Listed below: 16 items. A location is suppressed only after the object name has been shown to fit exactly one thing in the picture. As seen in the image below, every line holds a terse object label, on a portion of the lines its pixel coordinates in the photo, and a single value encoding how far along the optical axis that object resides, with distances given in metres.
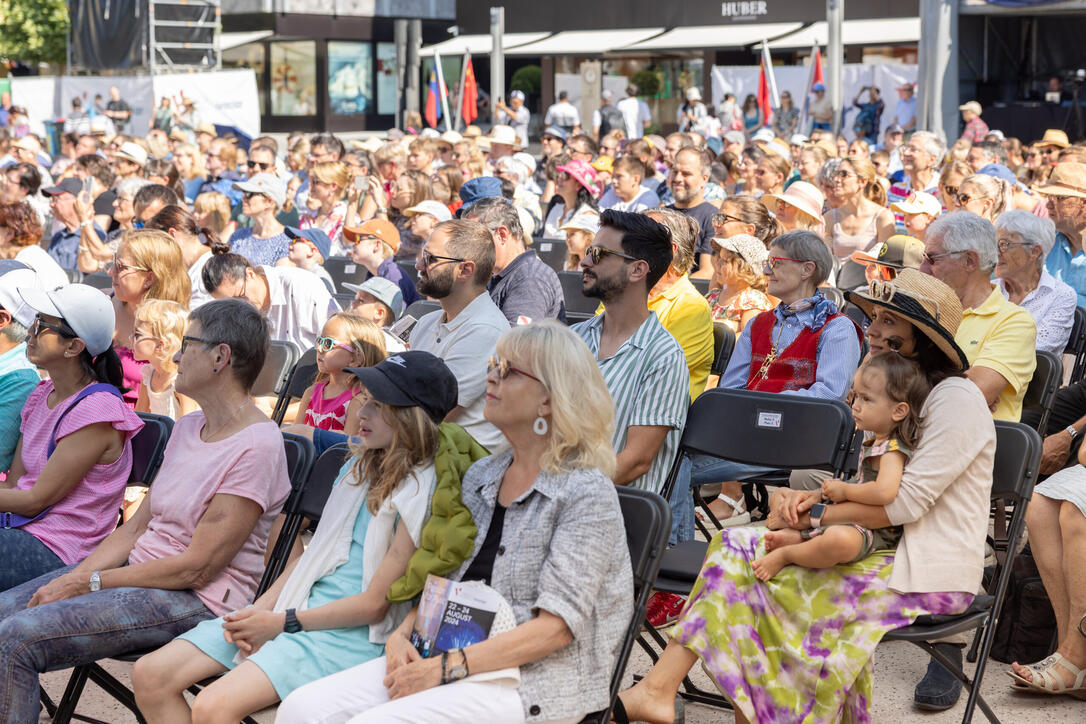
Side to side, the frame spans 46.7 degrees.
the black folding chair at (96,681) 3.46
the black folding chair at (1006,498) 3.43
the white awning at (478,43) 32.25
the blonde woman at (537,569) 2.93
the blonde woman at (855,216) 8.51
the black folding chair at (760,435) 4.02
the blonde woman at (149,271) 5.82
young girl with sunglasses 4.87
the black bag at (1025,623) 4.29
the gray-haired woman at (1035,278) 5.46
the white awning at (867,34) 26.09
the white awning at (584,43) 30.20
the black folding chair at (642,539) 3.14
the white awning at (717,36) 28.27
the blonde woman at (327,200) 10.16
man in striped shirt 4.11
